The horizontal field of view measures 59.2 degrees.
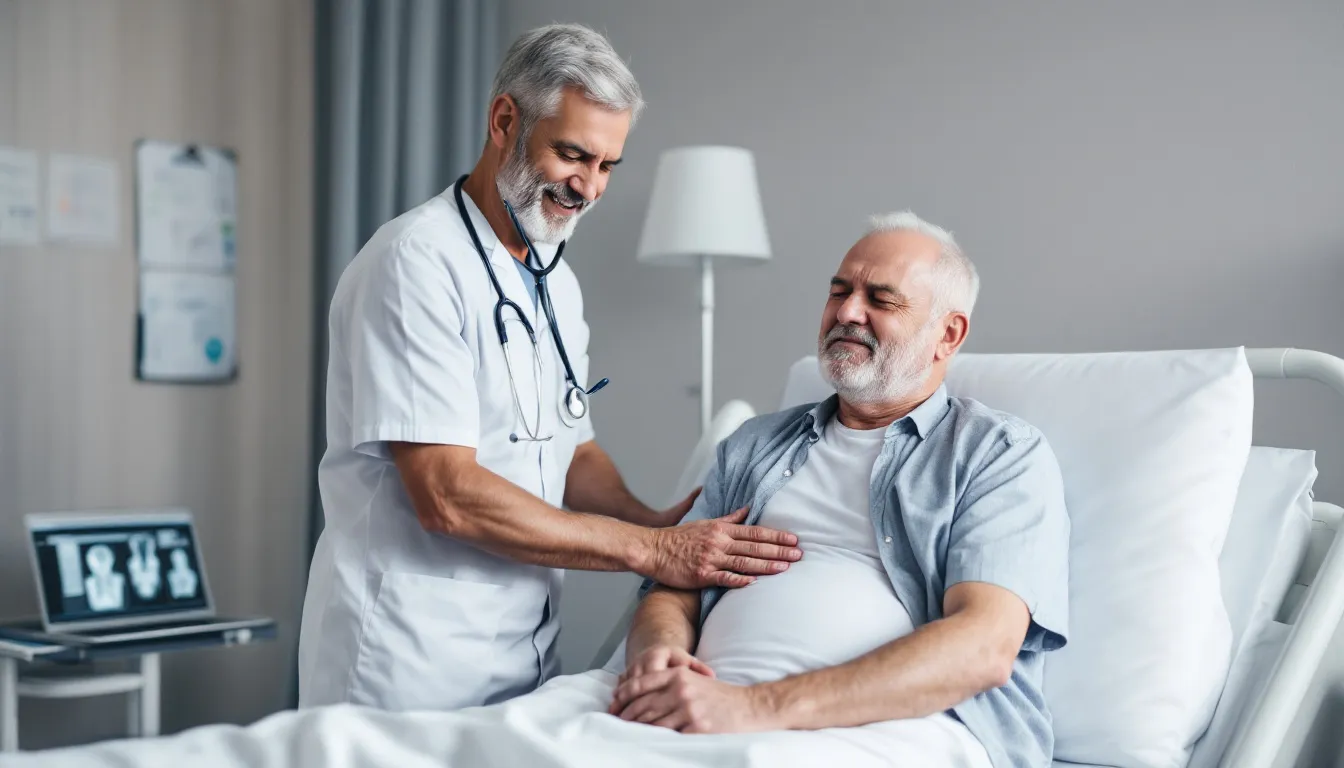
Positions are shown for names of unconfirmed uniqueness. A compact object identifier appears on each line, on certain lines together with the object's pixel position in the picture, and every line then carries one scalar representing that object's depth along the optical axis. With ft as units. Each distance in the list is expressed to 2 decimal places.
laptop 7.89
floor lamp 8.13
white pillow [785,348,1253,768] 4.48
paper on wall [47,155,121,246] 9.08
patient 4.06
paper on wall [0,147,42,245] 8.84
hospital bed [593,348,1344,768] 4.06
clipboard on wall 9.58
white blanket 3.49
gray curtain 9.66
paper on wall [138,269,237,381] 9.60
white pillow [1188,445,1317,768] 4.71
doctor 4.71
